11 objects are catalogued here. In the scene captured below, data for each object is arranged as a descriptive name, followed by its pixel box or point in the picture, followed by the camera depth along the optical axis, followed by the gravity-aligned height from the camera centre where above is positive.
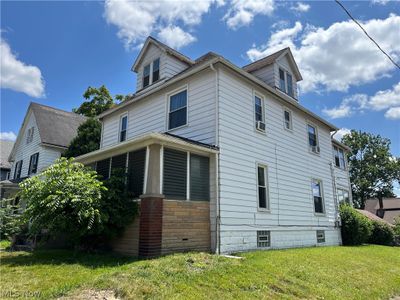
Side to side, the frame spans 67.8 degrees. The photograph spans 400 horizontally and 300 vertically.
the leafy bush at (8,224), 11.06 -0.12
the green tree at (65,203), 7.61 +0.45
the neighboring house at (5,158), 29.54 +6.30
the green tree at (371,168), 51.47 +9.39
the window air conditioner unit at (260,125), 12.01 +3.85
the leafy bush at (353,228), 16.34 -0.25
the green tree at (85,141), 19.36 +5.20
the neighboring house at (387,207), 42.61 +2.41
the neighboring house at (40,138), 21.36 +6.12
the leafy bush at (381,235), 19.31 -0.74
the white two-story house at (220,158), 8.67 +2.28
